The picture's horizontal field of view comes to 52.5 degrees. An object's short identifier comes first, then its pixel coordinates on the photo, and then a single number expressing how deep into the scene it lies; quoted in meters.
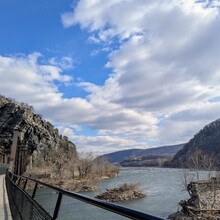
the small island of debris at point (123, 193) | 33.89
